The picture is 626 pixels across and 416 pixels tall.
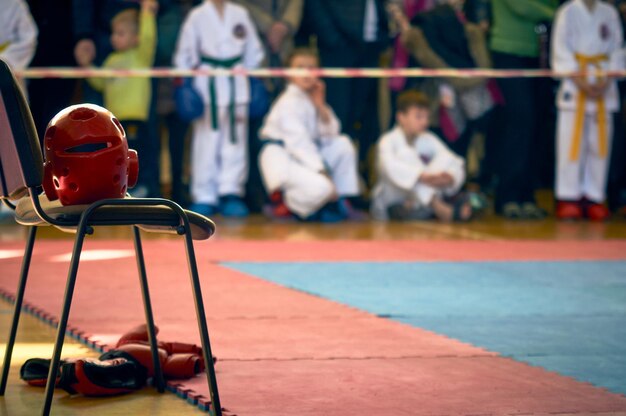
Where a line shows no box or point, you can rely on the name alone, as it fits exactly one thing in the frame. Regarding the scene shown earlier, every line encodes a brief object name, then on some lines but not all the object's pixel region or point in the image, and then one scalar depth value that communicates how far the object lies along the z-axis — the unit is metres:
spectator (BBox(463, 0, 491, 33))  17.22
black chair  4.83
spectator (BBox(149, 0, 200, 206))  16.00
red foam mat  5.54
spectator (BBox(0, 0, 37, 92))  15.14
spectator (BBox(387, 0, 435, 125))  16.90
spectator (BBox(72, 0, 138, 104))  15.68
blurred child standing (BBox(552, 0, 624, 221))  16.44
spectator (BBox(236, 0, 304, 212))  16.16
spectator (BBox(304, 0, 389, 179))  16.59
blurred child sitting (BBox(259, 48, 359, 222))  15.60
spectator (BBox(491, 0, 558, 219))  16.63
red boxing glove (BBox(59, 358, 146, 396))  5.61
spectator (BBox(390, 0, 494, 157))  16.72
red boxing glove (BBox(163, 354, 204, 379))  6.00
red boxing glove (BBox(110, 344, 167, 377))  5.90
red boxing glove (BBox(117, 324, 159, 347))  6.23
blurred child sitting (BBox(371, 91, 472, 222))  15.94
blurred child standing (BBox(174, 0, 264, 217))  15.83
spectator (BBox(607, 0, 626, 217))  17.62
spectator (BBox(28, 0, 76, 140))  16.12
